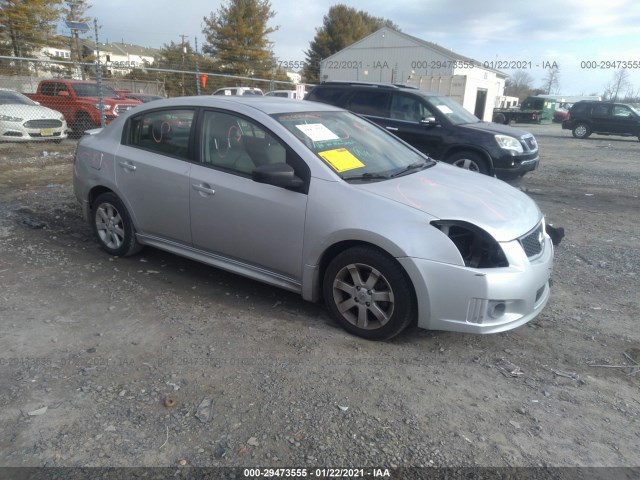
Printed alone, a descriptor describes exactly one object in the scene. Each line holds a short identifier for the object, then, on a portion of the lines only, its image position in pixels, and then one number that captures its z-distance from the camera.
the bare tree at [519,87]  82.06
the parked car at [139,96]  17.16
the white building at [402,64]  36.38
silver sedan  3.12
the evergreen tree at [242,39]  36.94
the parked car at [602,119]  20.62
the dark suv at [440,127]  8.32
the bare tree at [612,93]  76.31
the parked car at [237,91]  19.88
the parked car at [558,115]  39.69
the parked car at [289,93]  20.29
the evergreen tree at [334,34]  52.78
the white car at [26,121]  11.41
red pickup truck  13.66
